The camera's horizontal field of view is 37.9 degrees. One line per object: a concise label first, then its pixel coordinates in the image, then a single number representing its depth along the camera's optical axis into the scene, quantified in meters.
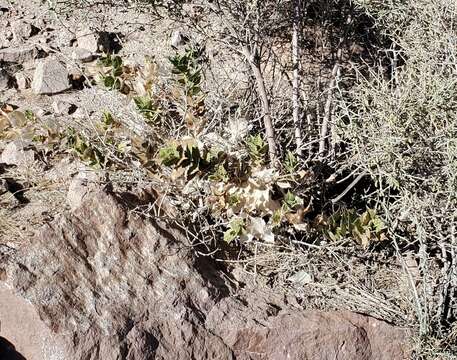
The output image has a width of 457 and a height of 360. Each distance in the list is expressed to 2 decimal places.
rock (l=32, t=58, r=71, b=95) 4.27
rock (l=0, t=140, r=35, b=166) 3.66
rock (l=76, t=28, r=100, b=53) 4.61
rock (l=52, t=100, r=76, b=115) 4.12
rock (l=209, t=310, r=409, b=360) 2.94
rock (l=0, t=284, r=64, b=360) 2.64
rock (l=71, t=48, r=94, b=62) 4.52
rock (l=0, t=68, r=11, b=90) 4.36
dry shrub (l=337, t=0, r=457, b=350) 2.87
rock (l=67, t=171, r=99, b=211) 3.17
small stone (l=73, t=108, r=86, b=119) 4.01
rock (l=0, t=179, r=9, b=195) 3.41
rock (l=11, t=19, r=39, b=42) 4.77
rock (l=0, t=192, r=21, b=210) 3.35
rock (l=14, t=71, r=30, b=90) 4.36
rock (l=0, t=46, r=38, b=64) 4.53
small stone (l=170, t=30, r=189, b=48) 4.53
